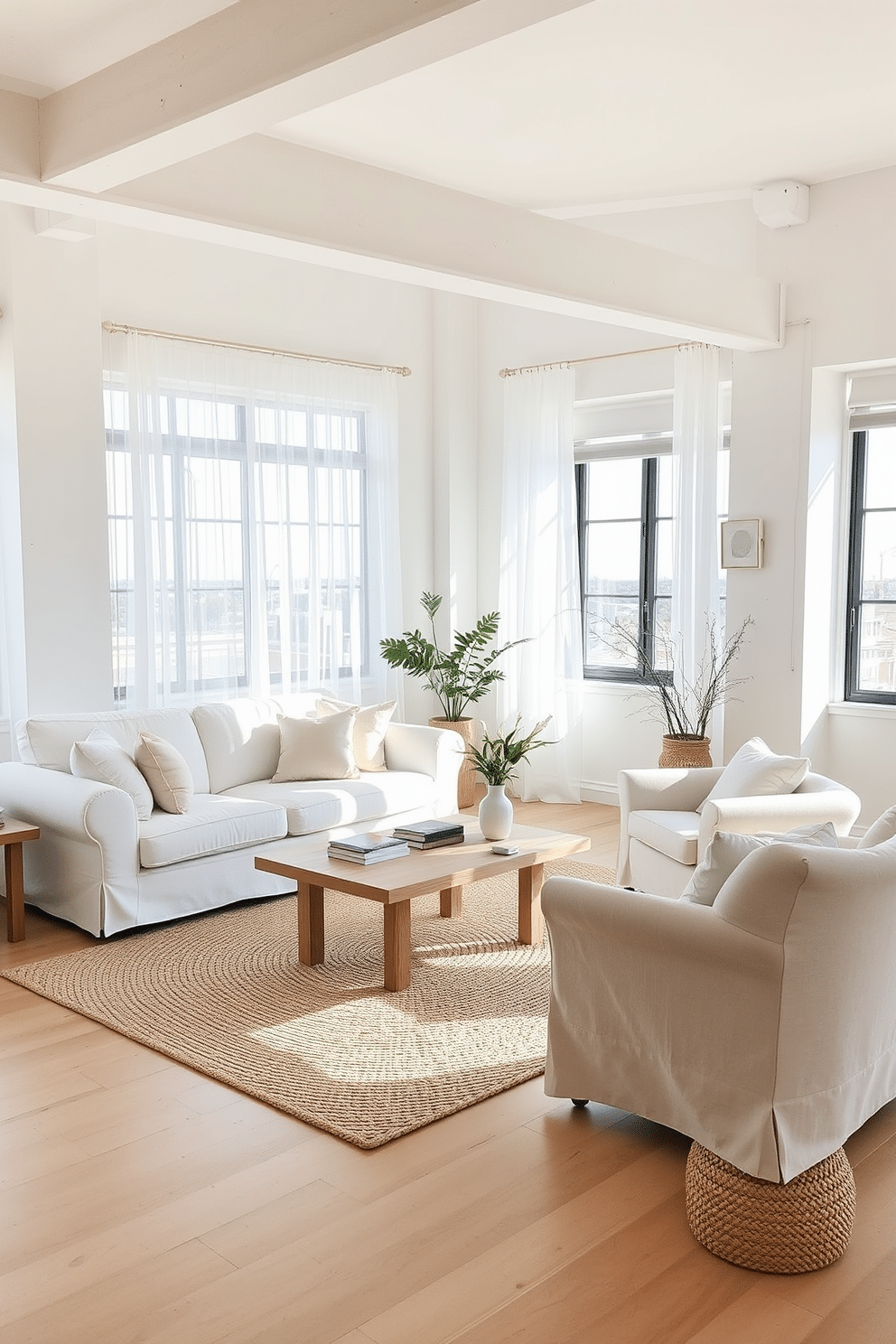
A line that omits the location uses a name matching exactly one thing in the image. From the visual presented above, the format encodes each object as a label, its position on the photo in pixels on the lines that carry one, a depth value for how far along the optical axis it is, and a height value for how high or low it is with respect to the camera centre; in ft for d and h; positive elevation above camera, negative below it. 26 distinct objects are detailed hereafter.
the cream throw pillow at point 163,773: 16.63 -2.86
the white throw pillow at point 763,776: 15.16 -2.67
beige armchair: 8.70 -3.37
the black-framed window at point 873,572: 20.45 -0.08
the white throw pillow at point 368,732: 19.99 -2.74
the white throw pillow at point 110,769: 16.14 -2.71
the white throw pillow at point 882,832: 10.29 -2.30
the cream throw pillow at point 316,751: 19.01 -2.92
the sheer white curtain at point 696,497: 21.36 +1.29
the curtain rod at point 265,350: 19.98 +4.02
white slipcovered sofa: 15.37 -3.47
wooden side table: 15.46 -4.05
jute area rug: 11.10 -4.84
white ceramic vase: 15.49 -3.23
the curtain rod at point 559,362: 22.72 +4.07
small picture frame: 20.52 +0.41
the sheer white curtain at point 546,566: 23.93 +0.04
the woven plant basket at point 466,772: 23.47 -4.09
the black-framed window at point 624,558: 23.38 +0.19
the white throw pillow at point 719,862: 9.70 -2.40
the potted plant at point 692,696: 20.34 -2.36
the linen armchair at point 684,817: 14.53 -3.24
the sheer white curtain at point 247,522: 20.30 +0.86
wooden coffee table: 13.56 -3.64
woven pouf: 8.33 -4.62
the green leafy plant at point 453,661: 23.17 -1.87
